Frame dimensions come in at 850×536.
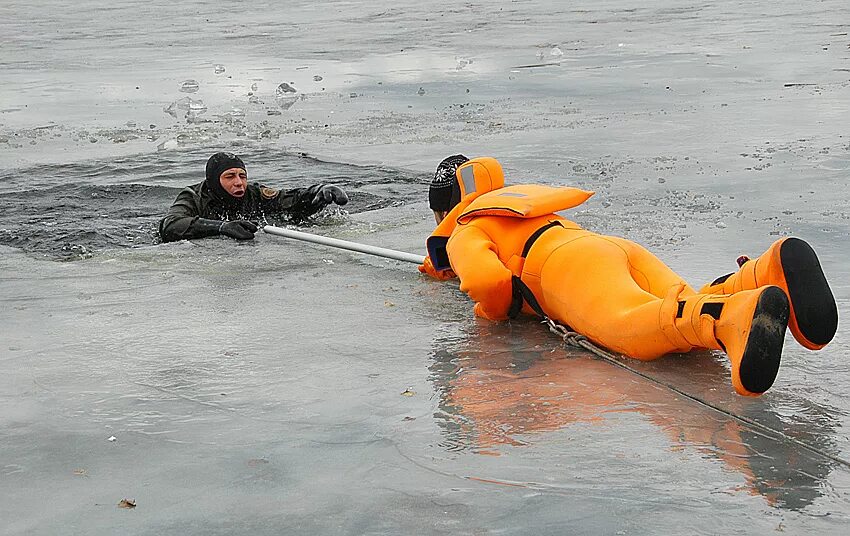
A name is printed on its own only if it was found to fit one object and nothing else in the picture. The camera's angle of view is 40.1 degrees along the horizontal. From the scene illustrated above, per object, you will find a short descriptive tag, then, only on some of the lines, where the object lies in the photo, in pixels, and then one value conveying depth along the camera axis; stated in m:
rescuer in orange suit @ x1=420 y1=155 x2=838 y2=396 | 3.40
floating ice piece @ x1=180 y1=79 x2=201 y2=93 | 12.71
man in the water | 7.02
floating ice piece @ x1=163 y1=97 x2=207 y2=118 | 11.41
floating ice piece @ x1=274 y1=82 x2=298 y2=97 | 12.45
